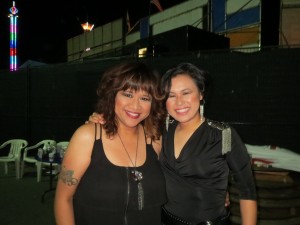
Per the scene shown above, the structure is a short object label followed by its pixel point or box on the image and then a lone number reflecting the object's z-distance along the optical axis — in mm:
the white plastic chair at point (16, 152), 6688
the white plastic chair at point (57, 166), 5957
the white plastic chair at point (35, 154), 6473
